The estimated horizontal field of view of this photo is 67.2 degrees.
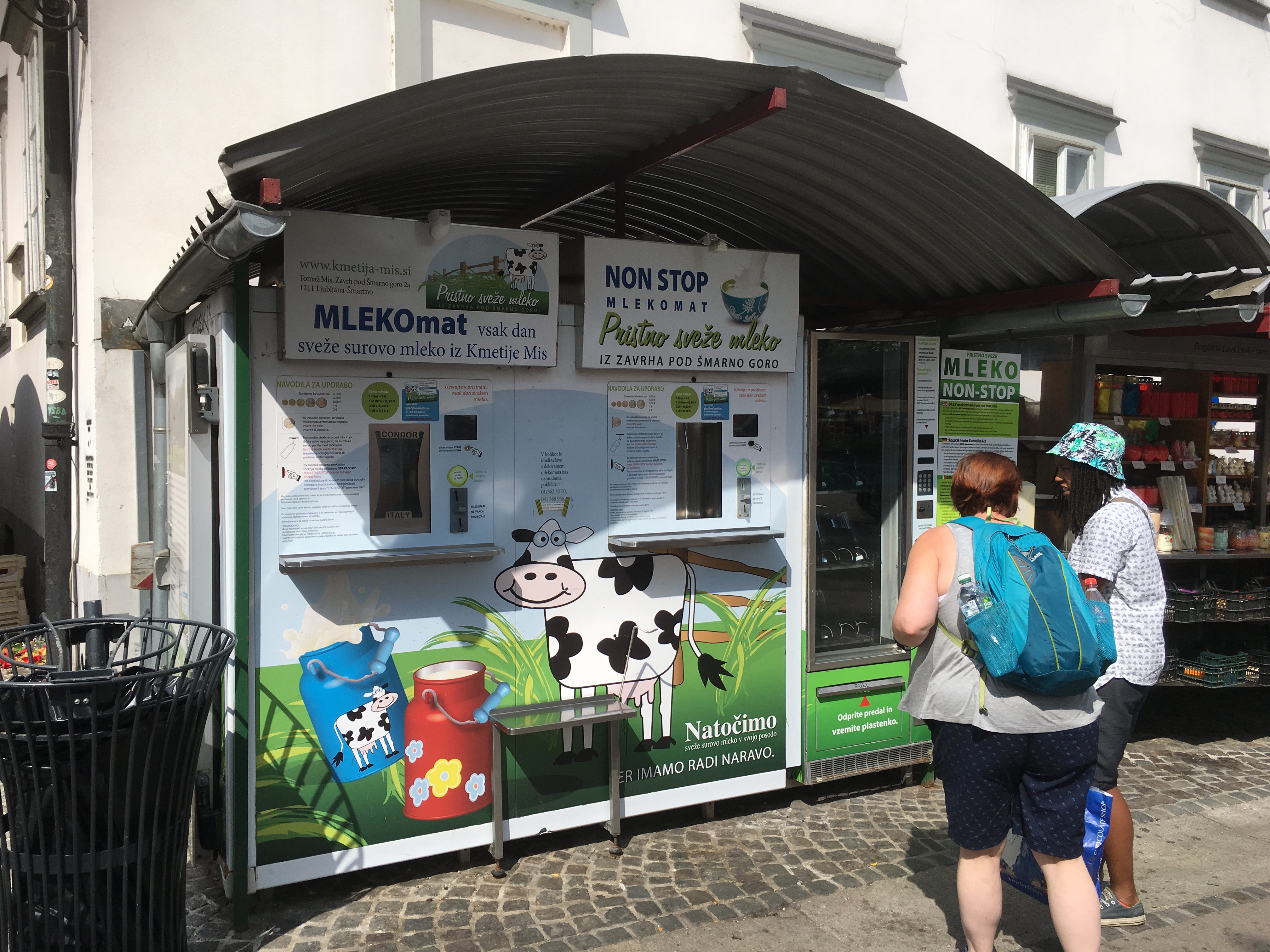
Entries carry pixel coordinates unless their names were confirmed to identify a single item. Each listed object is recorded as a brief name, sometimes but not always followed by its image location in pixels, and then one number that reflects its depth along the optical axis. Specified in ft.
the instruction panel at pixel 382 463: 12.21
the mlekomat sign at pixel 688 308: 13.97
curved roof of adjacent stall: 15.80
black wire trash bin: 8.86
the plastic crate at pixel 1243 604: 20.35
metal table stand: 13.01
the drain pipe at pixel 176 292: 9.61
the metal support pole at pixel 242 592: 11.74
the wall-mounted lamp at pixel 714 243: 14.57
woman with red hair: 9.55
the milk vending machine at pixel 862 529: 16.05
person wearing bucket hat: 11.93
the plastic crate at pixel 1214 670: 20.18
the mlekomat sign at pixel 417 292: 11.95
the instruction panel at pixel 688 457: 14.38
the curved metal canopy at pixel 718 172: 10.66
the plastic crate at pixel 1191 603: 19.99
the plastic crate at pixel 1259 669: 20.53
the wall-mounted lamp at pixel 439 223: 12.41
